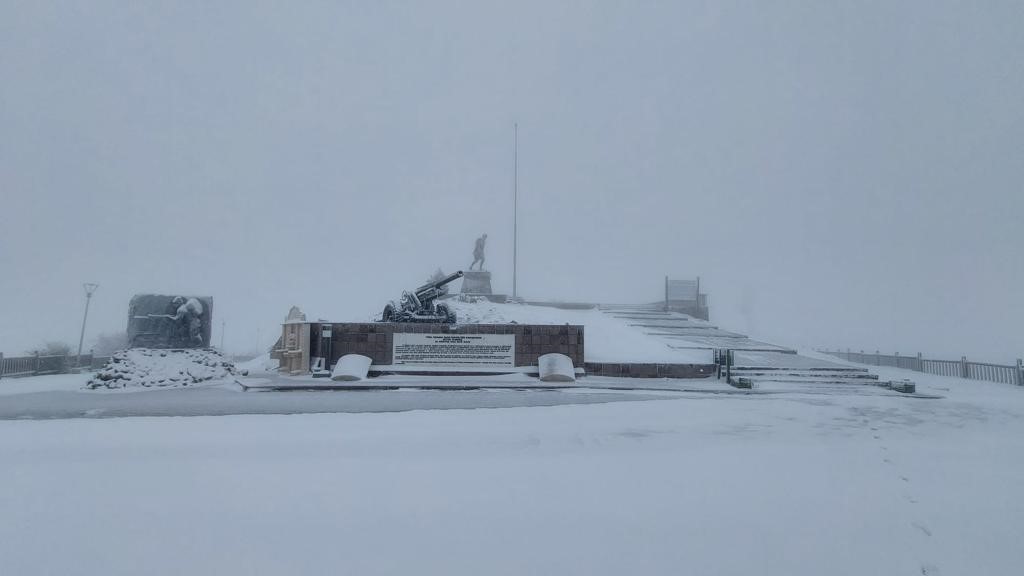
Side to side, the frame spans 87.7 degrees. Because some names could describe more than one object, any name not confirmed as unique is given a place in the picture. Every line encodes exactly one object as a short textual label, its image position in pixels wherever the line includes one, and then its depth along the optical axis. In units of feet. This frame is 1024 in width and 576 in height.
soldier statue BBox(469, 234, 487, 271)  91.97
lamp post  71.87
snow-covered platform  41.34
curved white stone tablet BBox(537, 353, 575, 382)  46.19
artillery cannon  55.77
